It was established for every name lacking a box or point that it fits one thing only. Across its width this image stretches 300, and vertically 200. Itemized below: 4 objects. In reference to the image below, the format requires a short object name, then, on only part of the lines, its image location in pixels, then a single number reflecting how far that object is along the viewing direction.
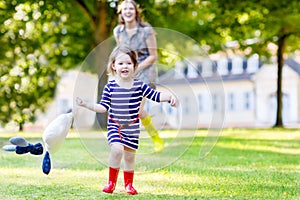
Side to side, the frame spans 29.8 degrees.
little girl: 4.39
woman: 5.89
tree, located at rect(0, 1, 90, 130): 19.12
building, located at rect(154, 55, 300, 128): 39.47
